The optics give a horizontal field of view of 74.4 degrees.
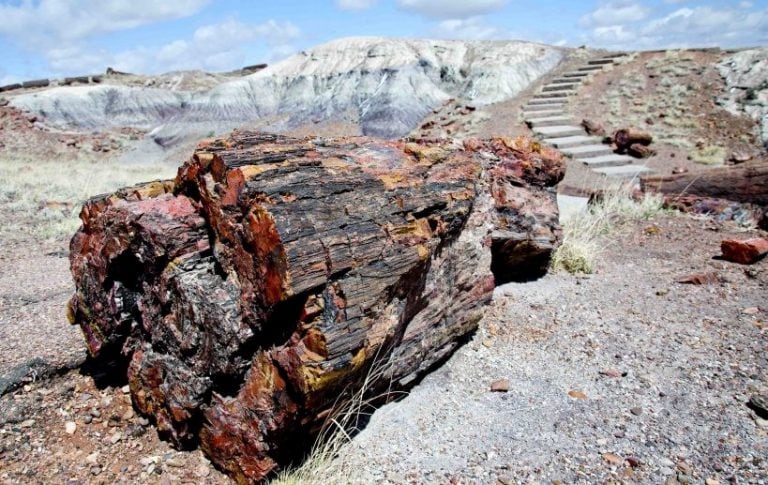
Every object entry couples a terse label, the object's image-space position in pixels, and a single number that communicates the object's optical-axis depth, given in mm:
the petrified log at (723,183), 6664
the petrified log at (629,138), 13703
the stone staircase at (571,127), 12961
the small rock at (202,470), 2818
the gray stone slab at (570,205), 7084
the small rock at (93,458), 2861
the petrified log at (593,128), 15274
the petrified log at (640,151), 13492
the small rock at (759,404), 2983
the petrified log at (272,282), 2467
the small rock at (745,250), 5254
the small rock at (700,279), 4891
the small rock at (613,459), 2705
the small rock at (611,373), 3471
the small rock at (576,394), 3267
